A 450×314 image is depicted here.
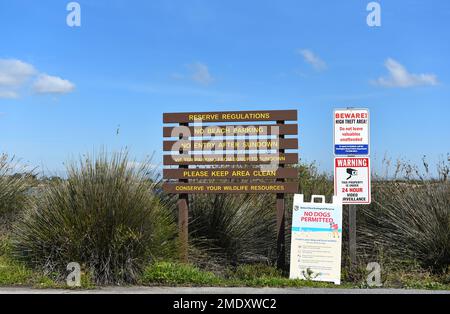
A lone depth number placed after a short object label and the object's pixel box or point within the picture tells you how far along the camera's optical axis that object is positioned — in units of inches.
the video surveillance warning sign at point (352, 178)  341.1
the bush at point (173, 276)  317.1
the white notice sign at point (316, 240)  325.4
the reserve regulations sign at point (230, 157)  366.3
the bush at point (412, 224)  351.3
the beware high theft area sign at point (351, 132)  341.7
